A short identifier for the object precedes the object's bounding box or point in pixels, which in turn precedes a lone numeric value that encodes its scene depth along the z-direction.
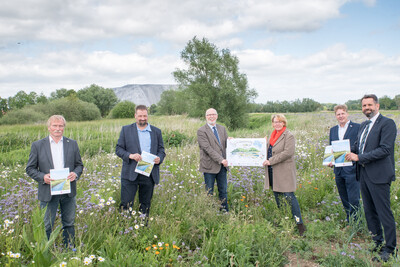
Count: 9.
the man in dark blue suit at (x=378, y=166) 4.07
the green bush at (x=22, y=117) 29.59
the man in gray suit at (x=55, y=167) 3.83
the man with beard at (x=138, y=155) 4.78
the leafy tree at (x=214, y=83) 32.41
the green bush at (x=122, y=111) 49.53
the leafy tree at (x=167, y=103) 63.88
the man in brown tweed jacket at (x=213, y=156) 5.53
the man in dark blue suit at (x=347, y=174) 5.09
